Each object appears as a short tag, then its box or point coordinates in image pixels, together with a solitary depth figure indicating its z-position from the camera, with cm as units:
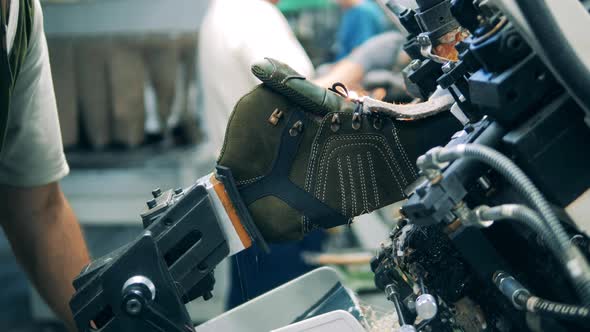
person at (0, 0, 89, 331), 100
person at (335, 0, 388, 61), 311
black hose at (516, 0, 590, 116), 59
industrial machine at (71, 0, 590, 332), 60
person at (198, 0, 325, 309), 165
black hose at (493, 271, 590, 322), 57
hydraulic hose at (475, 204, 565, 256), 55
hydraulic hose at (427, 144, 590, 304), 53
